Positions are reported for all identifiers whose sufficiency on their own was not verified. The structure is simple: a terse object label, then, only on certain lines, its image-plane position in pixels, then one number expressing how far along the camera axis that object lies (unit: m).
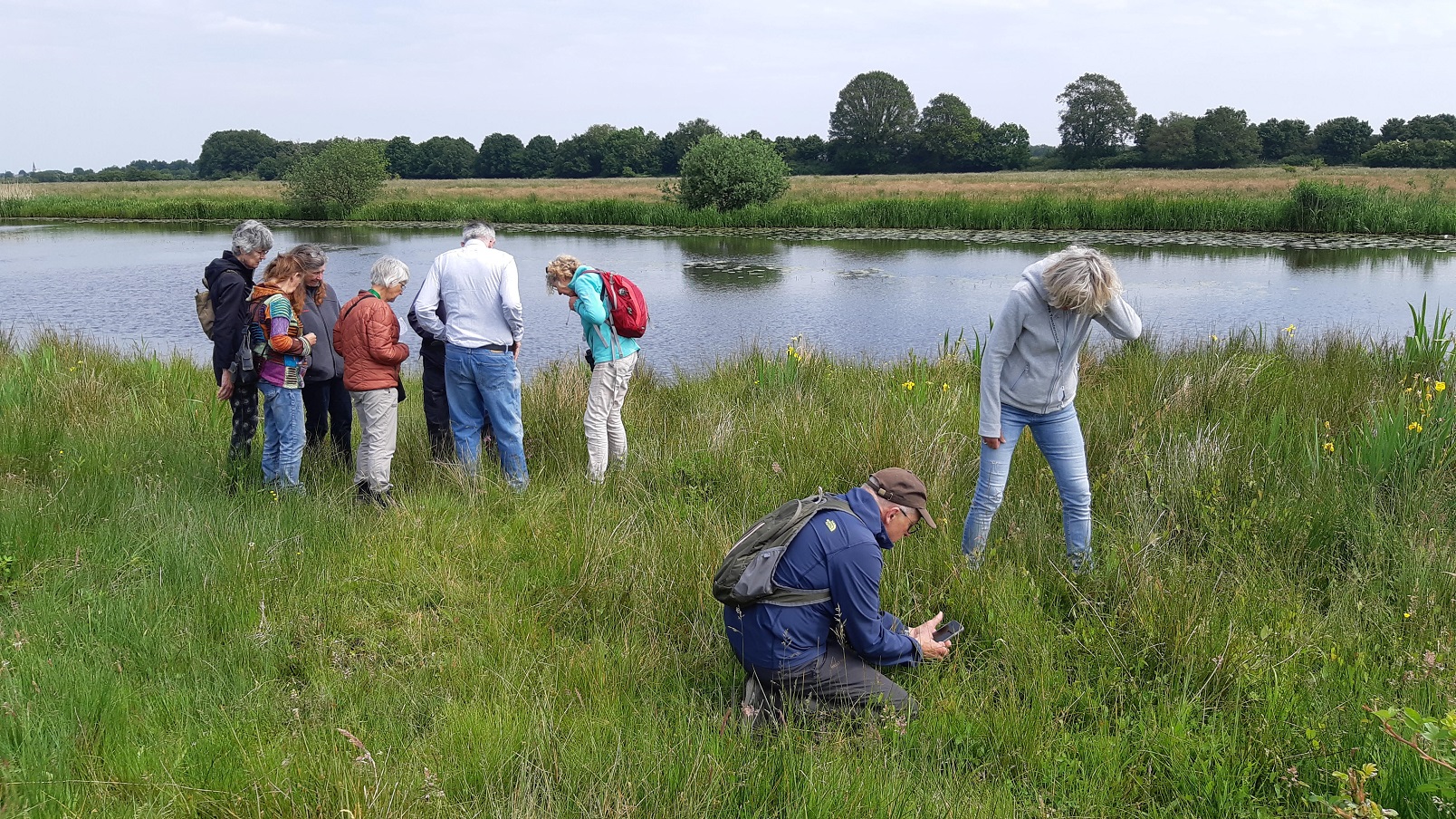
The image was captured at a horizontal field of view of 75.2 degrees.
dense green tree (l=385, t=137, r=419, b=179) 104.03
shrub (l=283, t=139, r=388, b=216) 43.41
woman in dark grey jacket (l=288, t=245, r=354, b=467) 5.64
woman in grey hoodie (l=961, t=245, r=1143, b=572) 4.13
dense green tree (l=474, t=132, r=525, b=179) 104.25
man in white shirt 5.83
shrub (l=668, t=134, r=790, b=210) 36.25
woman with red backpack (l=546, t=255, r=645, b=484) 5.93
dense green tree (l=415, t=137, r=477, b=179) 105.06
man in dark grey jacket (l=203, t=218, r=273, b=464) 5.49
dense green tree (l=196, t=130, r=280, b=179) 115.56
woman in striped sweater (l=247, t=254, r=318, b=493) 5.30
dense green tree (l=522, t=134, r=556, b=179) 101.44
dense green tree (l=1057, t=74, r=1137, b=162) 90.19
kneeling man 3.11
